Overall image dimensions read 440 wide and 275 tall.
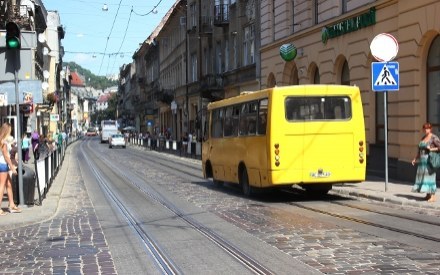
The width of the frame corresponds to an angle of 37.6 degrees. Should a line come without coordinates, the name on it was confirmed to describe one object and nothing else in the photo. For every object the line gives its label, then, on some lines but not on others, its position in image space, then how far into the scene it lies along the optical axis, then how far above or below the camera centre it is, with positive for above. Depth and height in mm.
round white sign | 15977 +1926
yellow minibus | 15290 -261
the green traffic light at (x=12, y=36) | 13164 +1896
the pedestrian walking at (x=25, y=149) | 33750 -1095
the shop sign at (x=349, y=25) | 21922 +3663
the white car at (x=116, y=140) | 70062 -1400
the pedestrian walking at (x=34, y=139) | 37038 -633
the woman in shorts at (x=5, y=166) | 12891 -754
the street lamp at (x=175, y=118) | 64356 +870
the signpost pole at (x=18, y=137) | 13586 -186
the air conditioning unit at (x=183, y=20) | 58625 +9702
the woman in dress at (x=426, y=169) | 14102 -993
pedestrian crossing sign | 16172 +1223
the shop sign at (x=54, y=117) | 57750 +987
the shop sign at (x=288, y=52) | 29547 +3393
